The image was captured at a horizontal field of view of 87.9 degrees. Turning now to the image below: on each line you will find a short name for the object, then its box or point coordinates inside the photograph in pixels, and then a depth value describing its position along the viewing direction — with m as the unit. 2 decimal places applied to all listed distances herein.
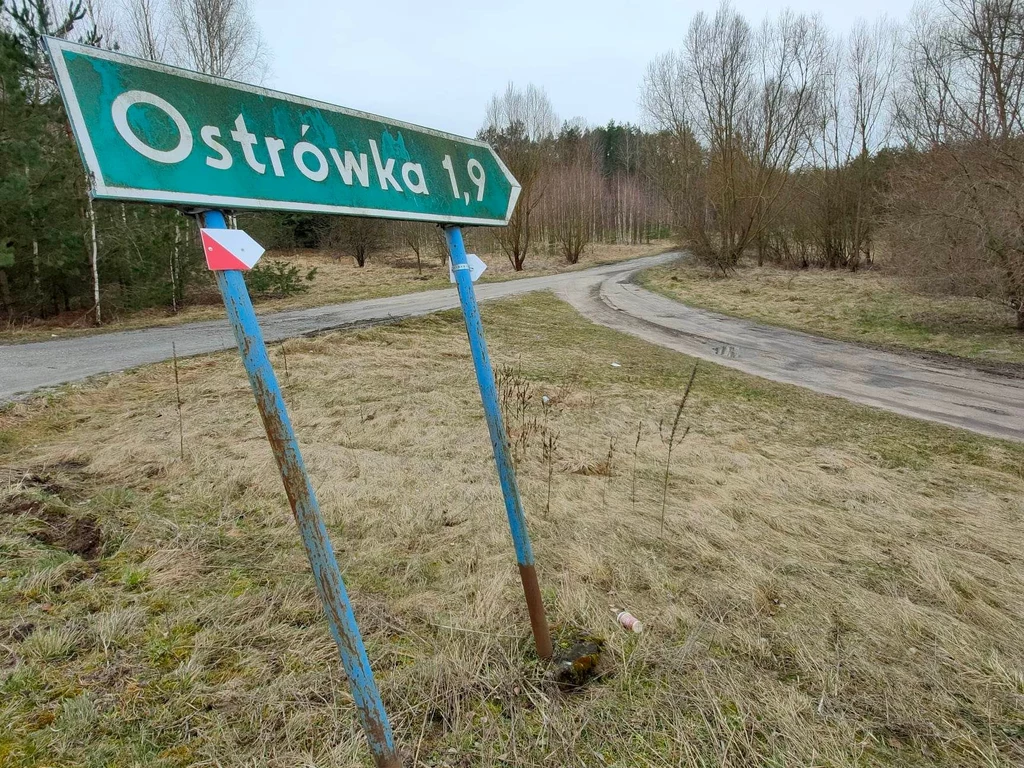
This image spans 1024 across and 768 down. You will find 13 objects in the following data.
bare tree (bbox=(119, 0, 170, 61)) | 17.66
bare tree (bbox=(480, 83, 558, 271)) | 26.95
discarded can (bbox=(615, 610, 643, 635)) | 2.24
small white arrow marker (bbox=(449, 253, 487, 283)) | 1.85
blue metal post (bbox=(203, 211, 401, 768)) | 1.17
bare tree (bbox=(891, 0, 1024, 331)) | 11.21
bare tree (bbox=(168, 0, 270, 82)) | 18.53
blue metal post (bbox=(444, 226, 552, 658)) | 1.81
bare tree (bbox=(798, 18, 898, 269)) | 25.66
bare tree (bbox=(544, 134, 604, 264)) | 32.44
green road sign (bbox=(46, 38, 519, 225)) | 1.01
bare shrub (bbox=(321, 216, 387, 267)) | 30.78
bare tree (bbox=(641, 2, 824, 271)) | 25.30
